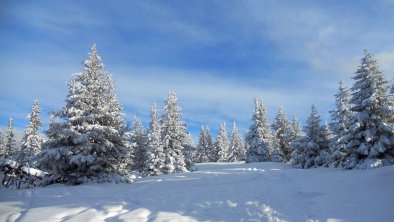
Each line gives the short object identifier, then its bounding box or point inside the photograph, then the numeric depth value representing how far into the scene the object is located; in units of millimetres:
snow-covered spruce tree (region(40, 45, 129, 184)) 23125
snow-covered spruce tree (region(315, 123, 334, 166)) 38219
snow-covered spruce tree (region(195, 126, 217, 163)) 86750
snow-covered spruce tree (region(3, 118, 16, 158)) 65462
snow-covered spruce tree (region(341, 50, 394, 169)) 25891
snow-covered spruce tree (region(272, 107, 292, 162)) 63000
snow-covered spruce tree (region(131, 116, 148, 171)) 53750
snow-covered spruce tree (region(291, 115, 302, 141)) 63184
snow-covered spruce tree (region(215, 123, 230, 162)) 83231
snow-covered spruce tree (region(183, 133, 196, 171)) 47094
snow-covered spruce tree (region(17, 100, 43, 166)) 48969
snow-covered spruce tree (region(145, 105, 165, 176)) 43062
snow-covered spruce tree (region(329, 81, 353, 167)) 34356
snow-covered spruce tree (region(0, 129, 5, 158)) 67038
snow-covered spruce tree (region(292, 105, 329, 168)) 39219
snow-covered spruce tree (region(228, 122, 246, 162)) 80688
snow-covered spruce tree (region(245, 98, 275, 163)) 58281
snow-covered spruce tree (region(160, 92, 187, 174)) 44031
